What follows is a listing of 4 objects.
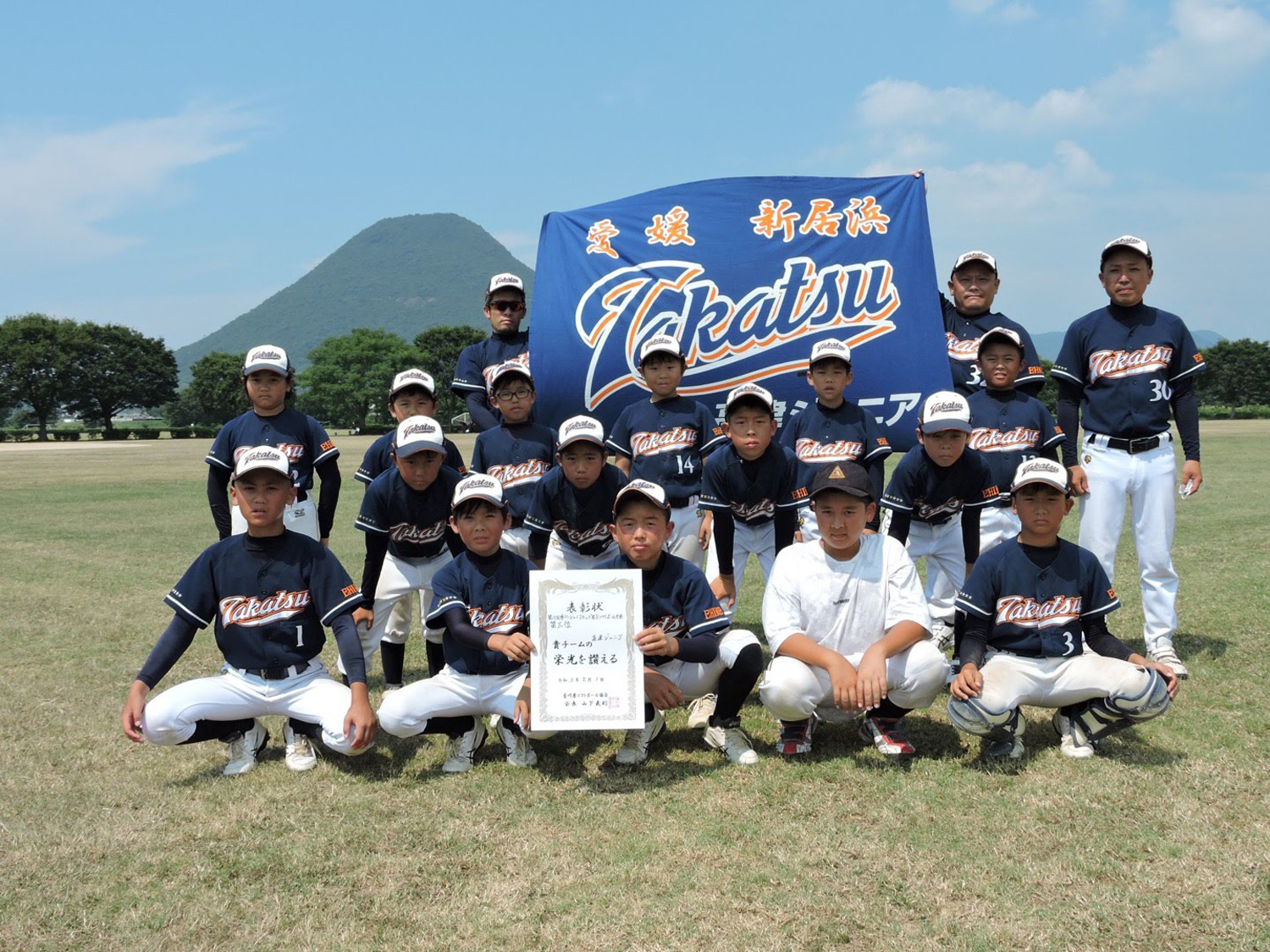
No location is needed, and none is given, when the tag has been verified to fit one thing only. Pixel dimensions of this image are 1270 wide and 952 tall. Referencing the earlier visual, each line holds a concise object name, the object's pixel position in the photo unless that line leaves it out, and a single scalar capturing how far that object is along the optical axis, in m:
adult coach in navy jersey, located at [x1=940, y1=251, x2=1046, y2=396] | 6.38
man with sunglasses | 6.46
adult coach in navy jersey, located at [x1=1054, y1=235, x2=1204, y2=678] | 5.77
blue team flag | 6.40
